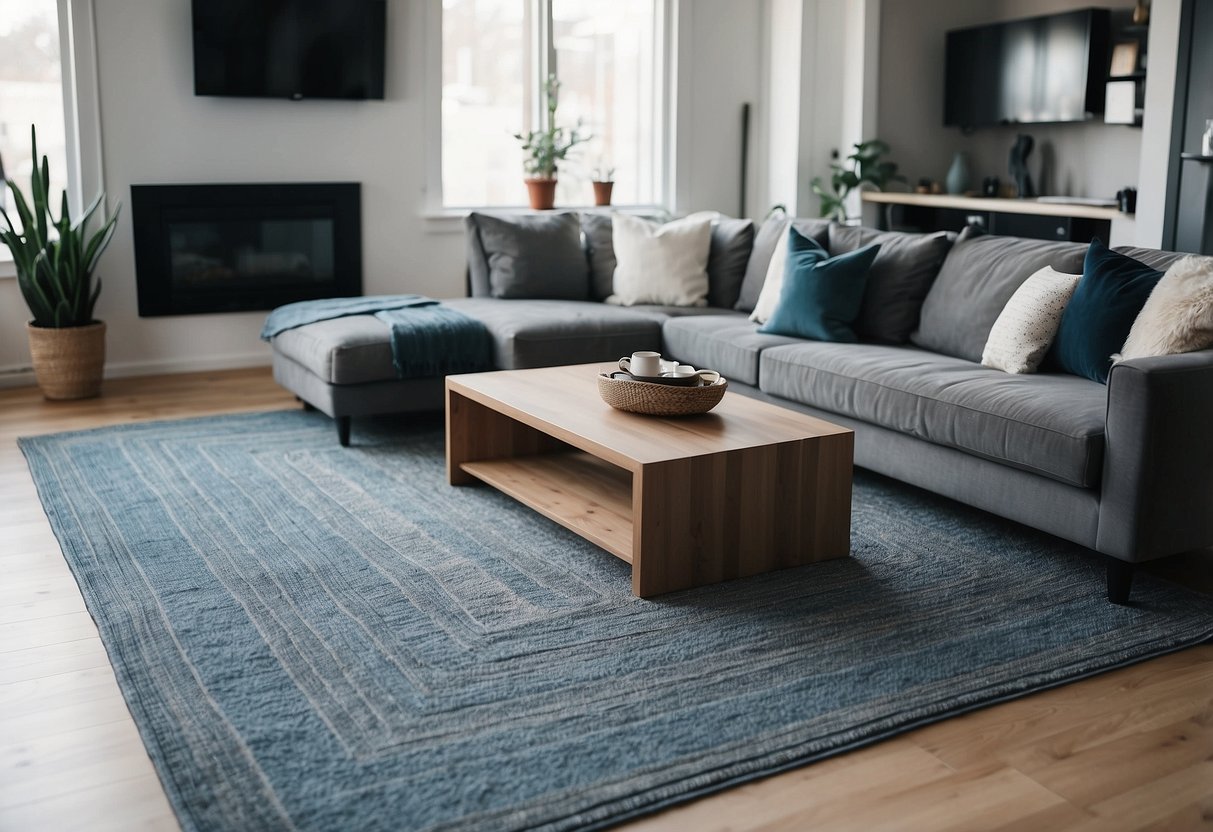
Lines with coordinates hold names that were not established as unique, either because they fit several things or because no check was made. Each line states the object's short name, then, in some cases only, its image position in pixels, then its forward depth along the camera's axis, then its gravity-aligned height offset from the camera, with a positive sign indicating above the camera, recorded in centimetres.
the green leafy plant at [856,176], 670 +14
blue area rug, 205 -96
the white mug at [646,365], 328 -45
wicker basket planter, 497 -68
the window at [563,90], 625 +59
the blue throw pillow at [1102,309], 331 -30
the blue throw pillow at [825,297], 423 -34
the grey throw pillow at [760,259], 500 -24
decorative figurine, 654 +20
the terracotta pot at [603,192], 655 +4
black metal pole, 701 +38
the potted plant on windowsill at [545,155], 630 +23
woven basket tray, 320 -53
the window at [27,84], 518 +49
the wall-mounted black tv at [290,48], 543 +70
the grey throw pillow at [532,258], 518 -25
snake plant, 489 -26
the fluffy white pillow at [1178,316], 301 -29
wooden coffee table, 286 -72
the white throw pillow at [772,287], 458 -33
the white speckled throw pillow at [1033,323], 355 -36
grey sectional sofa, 278 -55
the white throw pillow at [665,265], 514 -28
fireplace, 555 -23
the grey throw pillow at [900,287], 425 -30
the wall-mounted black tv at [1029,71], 609 +70
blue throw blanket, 439 -50
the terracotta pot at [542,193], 630 +3
